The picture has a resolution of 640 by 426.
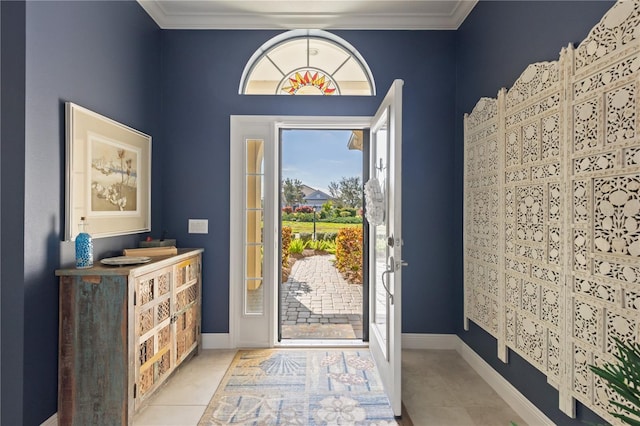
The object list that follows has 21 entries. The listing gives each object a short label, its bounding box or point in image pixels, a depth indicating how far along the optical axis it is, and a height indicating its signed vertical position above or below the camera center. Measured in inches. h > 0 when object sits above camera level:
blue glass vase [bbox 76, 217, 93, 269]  76.8 -7.7
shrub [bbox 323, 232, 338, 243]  191.5 -11.1
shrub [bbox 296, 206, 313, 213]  187.3 +3.9
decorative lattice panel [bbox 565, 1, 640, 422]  54.4 +3.3
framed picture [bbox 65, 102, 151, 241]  79.3 +11.0
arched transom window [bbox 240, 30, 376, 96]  128.0 +55.2
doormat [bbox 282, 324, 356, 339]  138.0 -47.8
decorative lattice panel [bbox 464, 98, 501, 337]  95.1 +0.3
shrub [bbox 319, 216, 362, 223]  186.5 -2.1
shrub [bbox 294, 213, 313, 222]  189.2 -0.5
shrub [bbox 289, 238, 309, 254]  195.9 -16.9
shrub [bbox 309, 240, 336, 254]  194.1 -16.8
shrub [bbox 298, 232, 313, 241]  193.6 -11.2
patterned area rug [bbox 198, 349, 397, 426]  82.7 -47.7
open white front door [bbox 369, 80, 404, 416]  83.3 -7.9
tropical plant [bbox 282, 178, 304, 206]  183.3 +13.0
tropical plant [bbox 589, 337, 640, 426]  32.0 -15.3
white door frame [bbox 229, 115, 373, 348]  124.1 -1.0
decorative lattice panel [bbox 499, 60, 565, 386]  70.1 +0.2
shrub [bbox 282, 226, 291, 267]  189.2 -14.2
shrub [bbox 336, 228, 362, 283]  187.8 -19.8
